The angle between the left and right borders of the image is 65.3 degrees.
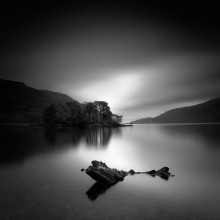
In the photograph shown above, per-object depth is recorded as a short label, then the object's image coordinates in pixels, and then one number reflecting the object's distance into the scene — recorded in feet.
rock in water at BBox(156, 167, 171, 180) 74.96
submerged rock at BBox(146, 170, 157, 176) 78.92
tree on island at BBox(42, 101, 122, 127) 567.59
